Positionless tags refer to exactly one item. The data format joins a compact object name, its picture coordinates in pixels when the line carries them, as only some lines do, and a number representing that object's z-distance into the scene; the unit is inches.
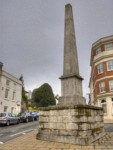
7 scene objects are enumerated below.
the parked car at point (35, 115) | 1154.0
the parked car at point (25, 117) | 978.8
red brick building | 1049.5
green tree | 2009.1
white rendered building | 1154.8
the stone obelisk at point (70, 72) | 340.2
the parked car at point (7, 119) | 781.9
